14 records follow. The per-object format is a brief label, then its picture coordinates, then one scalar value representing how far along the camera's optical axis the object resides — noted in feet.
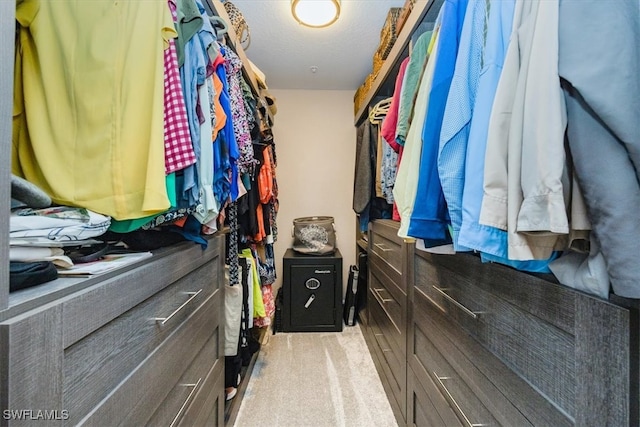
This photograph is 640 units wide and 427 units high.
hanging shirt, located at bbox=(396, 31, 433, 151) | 3.11
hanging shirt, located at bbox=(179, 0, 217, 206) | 2.53
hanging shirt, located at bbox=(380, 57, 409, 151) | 3.69
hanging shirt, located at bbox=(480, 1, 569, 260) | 1.43
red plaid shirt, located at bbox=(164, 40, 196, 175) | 2.29
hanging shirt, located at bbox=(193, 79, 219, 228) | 2.71
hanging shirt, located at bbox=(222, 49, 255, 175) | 3.88
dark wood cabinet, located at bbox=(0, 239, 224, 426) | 1.26
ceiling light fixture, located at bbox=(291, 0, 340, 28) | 4.99
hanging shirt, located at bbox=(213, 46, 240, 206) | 3.19
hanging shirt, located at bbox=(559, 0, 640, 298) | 1.28
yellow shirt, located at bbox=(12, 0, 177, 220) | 2.07
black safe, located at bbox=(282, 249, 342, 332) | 7.89
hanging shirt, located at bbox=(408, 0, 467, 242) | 2.37
